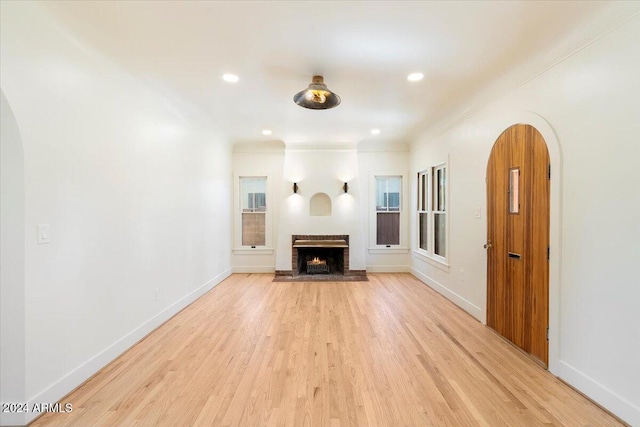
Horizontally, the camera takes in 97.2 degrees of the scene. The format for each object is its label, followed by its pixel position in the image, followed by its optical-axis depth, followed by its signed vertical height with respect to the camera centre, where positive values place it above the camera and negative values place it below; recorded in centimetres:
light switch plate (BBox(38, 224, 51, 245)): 187 -15
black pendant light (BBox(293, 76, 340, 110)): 275 +116
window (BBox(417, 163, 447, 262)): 459 +4
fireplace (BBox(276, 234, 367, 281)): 555 -96
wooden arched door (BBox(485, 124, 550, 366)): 243 -24
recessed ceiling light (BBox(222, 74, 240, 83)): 285 +139
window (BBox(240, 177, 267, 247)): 608 +8
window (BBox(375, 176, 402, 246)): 605 +10
